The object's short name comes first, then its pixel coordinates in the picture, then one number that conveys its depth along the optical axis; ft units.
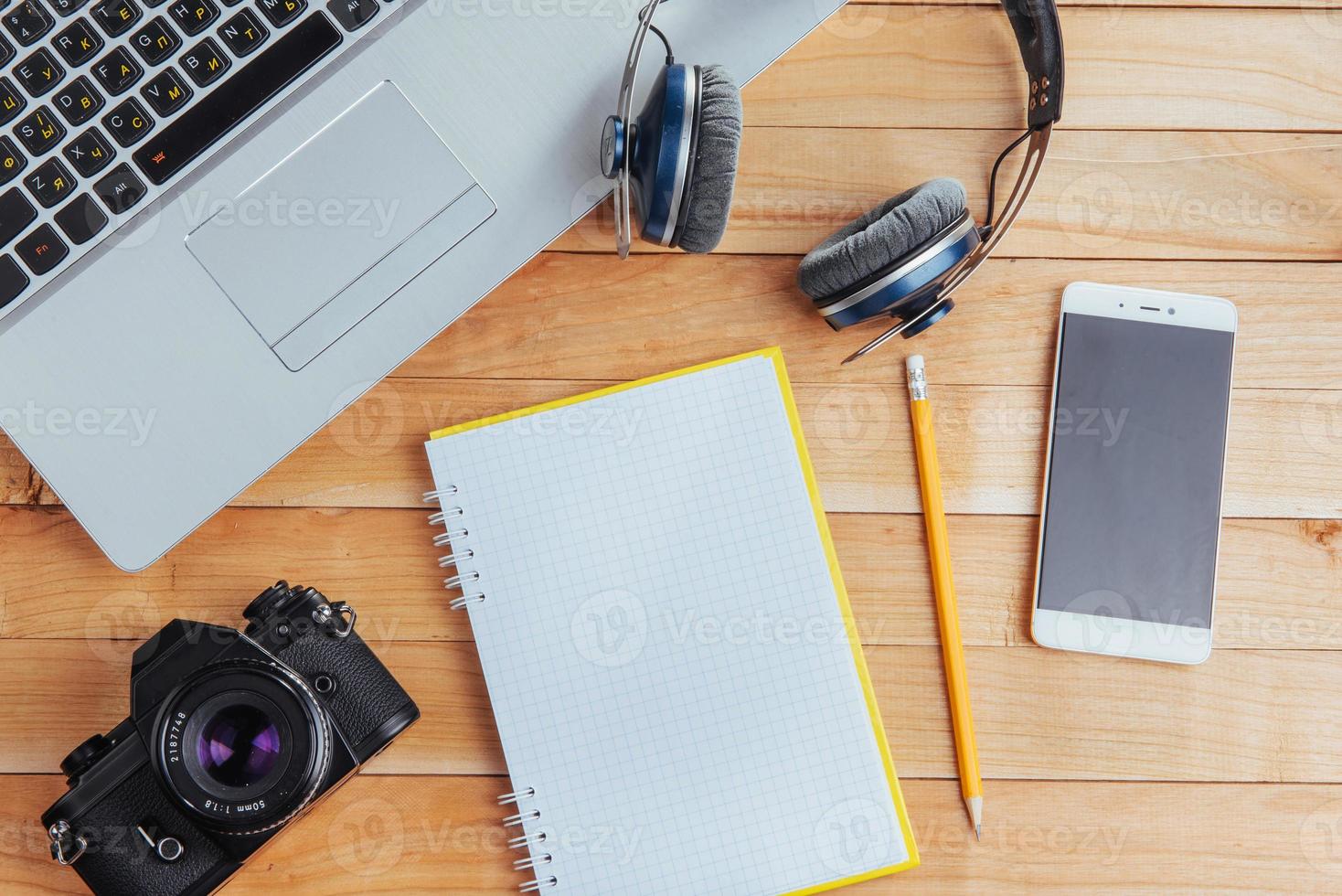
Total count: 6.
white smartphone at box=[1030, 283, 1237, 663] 2.18
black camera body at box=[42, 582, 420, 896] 1.75
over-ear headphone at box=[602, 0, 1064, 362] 1.75
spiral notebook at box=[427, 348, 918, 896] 2.11
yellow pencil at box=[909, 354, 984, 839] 2.15
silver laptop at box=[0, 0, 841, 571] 1.70
